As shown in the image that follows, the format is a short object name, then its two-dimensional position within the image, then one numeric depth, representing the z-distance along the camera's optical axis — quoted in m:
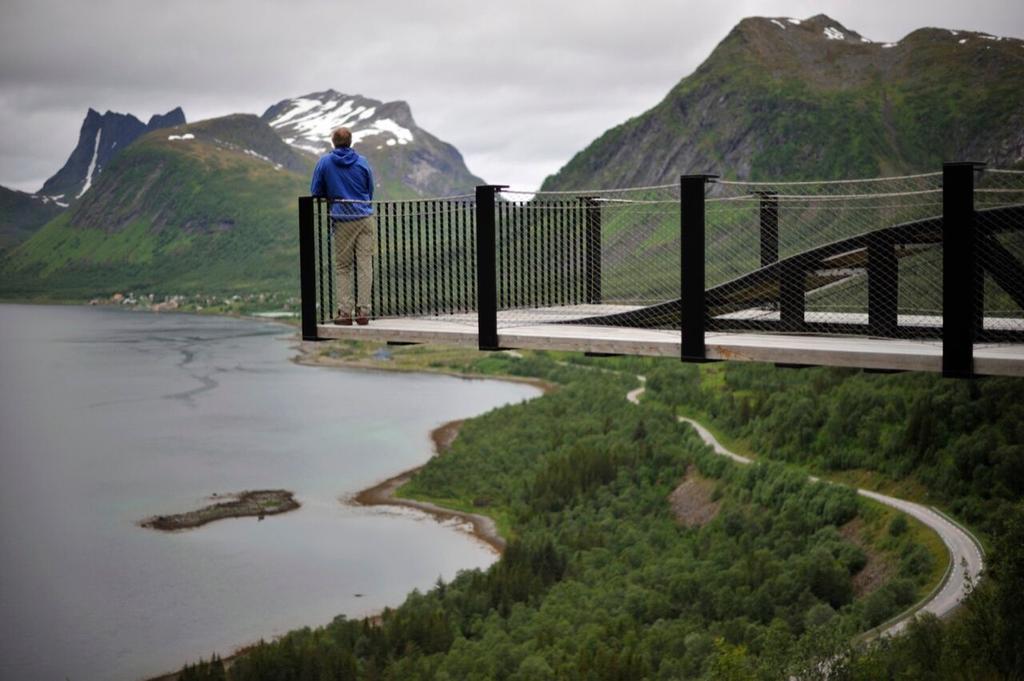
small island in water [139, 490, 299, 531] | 48.03
